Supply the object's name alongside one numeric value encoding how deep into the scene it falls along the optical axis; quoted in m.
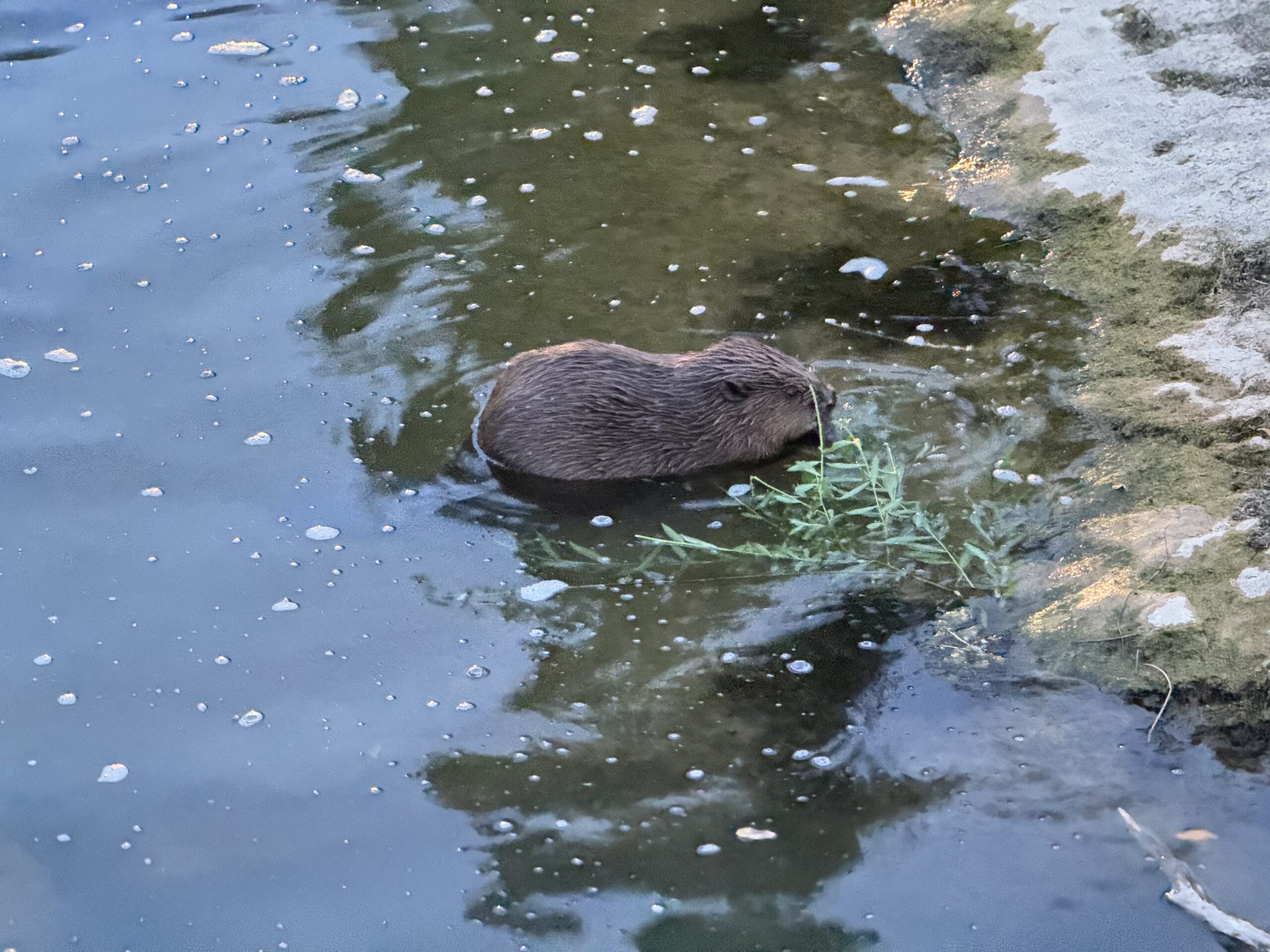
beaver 8.77
